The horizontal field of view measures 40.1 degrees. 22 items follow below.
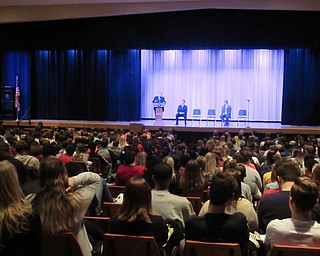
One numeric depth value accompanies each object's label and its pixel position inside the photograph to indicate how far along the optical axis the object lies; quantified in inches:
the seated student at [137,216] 133.0
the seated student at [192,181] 223.3
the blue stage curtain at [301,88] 737.6
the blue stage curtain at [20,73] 816.9
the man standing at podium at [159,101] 765.3
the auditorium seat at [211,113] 804.0
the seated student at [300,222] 124.6
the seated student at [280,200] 155.3
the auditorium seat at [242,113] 783.3
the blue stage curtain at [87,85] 824.3
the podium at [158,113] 761.0
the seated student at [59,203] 125.3
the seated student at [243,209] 157.3
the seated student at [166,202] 161.8
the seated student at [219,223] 128.4
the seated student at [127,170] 249.6
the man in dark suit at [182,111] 754.8
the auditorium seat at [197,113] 813.2
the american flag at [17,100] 783.7
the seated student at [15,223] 93.6
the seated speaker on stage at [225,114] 743.7
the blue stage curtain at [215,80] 832.9
